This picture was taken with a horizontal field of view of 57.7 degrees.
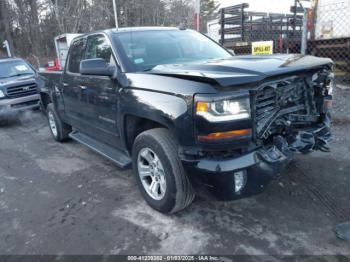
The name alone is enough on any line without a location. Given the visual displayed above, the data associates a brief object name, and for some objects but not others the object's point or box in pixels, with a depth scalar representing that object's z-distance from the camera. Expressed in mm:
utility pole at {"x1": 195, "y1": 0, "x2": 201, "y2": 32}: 7082
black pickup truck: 2496
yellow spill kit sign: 5672
